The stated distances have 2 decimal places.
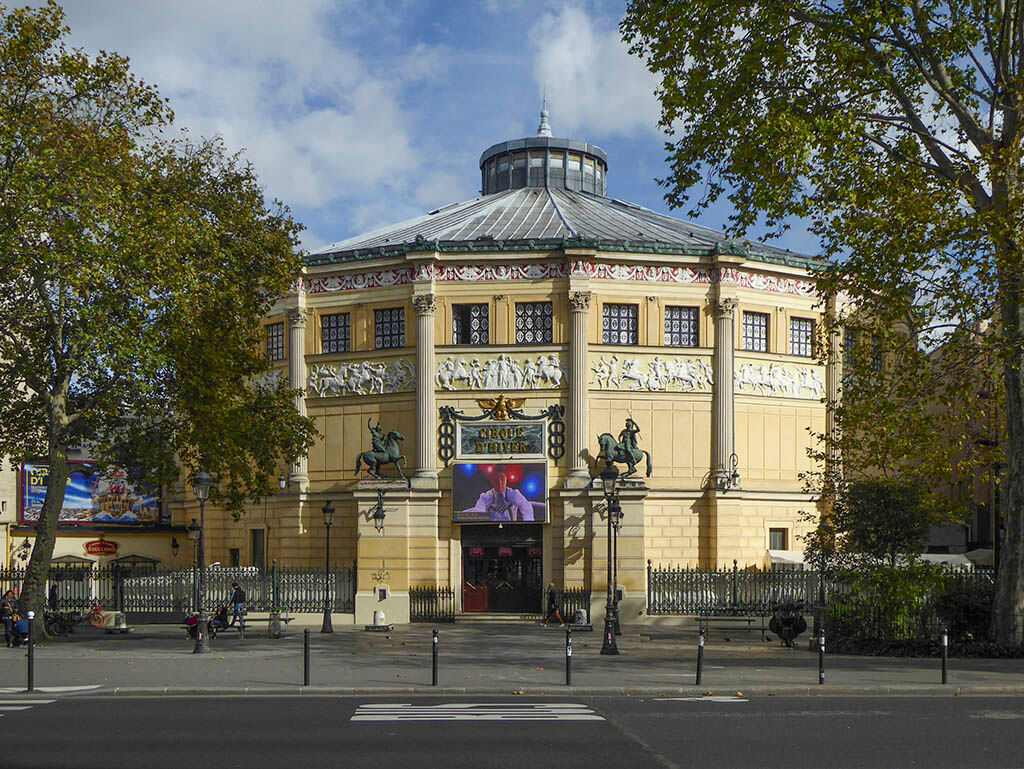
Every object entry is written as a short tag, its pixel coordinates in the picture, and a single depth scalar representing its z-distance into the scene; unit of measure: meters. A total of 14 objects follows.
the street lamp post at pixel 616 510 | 30.98
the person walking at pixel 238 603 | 34.59
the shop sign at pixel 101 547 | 52.09
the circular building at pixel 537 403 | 43.66
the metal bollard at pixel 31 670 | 19.30
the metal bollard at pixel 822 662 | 20.20
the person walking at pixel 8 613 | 28.98
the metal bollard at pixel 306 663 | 20.39
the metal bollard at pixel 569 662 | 20.42
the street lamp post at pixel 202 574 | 27.11
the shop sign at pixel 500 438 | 44.25
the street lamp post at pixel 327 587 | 35.28
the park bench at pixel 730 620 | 35.67
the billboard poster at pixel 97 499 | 50.81
